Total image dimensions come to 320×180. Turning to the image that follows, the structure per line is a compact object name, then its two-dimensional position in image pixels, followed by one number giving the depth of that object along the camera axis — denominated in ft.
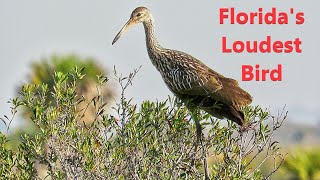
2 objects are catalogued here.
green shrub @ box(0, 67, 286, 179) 57.57
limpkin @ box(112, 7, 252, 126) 68.69
